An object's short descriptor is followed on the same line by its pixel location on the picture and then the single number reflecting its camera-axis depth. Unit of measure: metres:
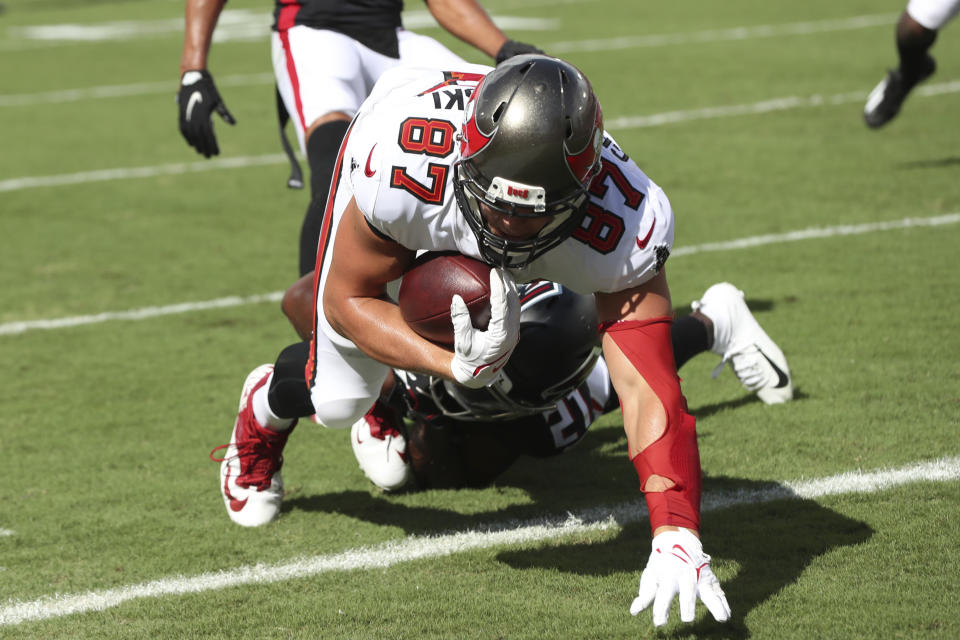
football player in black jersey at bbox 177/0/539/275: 8.94
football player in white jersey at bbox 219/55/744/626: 5.48
